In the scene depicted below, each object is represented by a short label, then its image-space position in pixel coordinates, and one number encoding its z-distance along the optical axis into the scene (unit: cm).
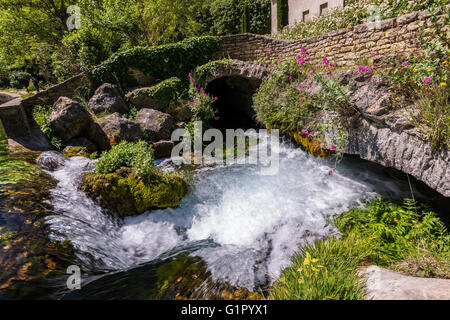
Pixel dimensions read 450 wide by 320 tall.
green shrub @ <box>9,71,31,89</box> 1872
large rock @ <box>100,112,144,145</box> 704
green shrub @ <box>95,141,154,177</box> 434
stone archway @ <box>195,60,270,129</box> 873
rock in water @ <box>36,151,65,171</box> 509
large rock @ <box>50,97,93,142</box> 677
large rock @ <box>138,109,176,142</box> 768
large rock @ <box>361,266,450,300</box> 187
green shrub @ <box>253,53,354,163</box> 427
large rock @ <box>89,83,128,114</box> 814
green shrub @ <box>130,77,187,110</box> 903
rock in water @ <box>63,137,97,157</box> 646
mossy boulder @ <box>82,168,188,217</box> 406
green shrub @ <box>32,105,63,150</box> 665
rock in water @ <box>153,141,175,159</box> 732
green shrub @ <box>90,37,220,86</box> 935
